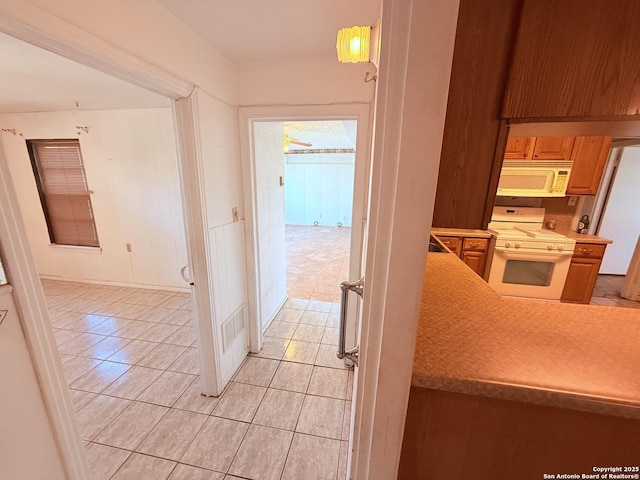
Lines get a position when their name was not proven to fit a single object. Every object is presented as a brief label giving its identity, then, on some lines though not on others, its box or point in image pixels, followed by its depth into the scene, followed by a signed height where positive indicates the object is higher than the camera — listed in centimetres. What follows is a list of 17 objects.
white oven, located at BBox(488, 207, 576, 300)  253 -79
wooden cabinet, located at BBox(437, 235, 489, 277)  232 -59
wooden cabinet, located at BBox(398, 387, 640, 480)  56 -59
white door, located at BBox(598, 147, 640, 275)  360 -41
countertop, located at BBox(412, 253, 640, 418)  54 -43
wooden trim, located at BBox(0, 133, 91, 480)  79 -53
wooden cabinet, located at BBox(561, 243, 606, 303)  264 -90
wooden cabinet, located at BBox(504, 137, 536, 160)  272 +40
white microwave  275 +9
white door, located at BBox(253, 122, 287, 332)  222 -39
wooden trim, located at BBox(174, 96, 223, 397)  142 -37
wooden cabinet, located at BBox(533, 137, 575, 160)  269 +41
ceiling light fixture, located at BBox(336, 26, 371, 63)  116 +64
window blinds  326 -22
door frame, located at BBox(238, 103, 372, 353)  178 +18
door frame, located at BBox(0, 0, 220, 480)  76 -15
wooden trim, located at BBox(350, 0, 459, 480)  36 -2
